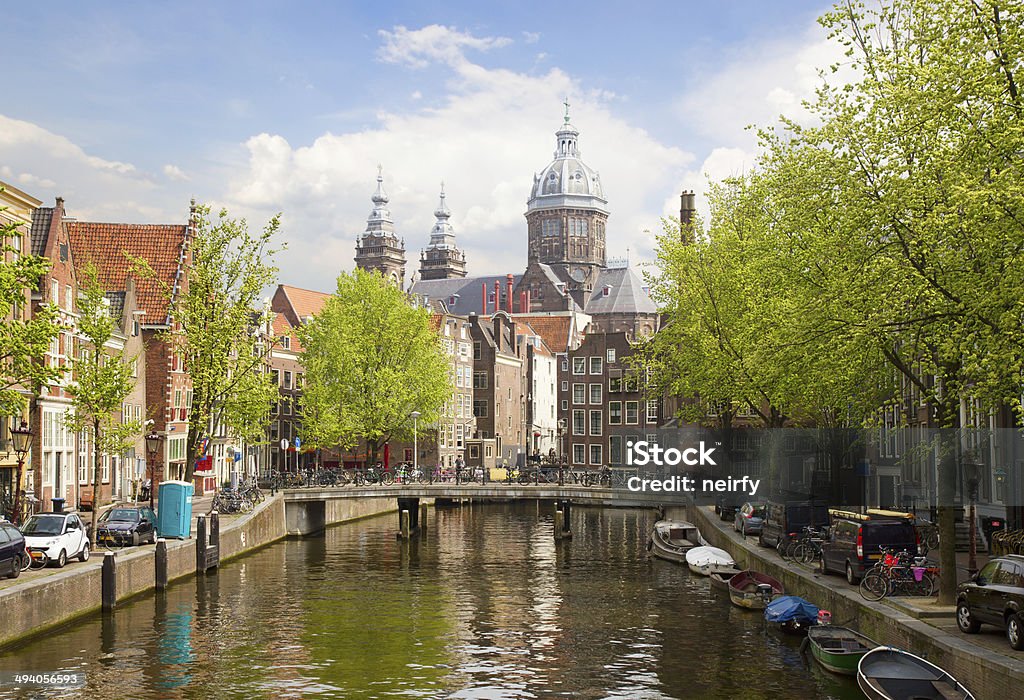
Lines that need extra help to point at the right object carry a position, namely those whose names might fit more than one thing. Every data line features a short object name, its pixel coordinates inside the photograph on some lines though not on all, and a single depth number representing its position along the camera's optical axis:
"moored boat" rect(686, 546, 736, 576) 48.81
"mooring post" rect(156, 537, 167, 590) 43.07
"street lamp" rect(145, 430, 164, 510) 50.44
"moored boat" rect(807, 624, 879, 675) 28.72
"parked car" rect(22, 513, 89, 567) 37.84
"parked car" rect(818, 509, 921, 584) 35.06
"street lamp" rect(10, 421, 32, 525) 41.16
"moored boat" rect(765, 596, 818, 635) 34.38
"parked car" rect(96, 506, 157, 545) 44.97
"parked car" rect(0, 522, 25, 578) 33.78
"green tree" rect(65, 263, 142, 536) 43.78
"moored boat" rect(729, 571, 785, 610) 39.88
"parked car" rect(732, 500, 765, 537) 55.00
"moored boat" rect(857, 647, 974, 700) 23.75
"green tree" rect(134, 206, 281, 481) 56.66
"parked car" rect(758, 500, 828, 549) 45.31
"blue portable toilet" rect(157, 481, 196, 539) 48.78
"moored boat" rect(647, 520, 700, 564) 57.59
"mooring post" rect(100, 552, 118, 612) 37.41
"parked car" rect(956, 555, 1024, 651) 24.41
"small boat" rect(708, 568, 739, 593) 45.84
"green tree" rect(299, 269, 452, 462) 80.81
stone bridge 69.94
